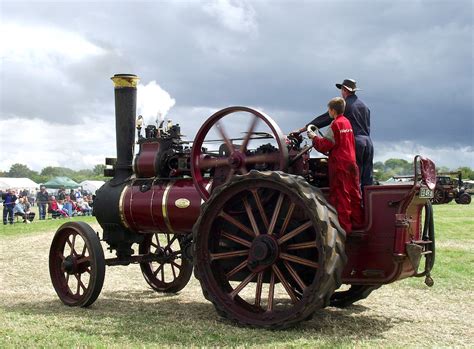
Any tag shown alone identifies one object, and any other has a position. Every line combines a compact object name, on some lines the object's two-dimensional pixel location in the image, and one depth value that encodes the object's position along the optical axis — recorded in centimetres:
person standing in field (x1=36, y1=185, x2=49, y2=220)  2474
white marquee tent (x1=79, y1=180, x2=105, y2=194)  5441
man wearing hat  591
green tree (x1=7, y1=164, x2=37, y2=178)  15462
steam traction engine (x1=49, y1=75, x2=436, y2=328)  530
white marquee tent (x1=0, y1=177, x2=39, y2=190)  5610
